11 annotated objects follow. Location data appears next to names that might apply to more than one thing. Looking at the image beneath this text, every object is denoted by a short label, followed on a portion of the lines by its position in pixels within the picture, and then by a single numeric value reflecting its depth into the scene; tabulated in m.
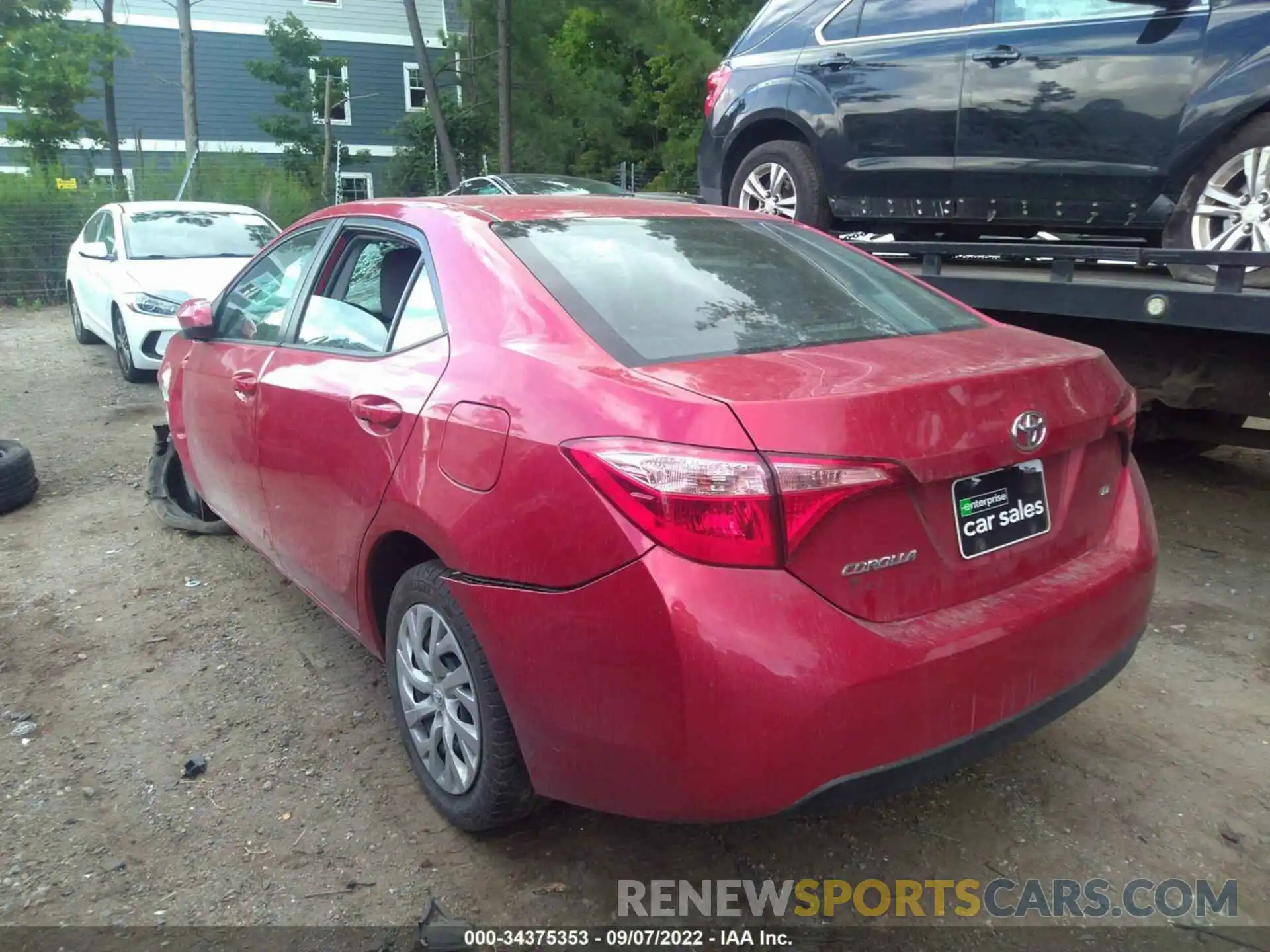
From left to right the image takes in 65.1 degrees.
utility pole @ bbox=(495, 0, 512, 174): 18.42
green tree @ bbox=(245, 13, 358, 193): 23.39
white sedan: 8.65
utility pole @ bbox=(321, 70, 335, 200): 21.45
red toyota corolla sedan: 1.98
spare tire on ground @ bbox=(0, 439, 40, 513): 5.41
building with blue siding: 24.83
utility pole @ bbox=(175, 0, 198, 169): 18.34
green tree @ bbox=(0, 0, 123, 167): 17.06
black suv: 4.18
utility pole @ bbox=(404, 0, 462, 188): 19.86
